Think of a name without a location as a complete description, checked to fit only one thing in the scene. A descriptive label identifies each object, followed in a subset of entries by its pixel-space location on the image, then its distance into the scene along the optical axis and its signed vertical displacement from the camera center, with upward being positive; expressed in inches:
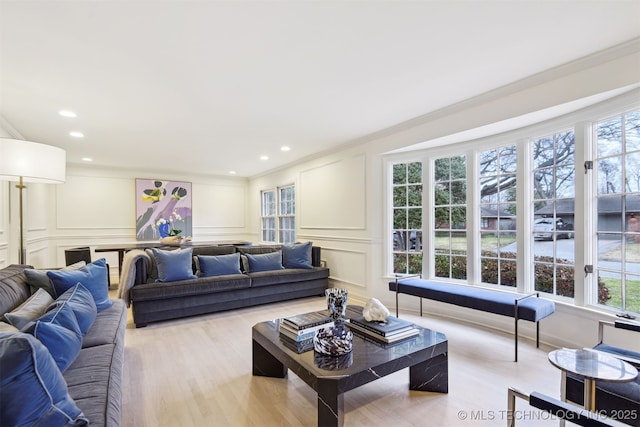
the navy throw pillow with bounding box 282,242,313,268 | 182.4 -26.2
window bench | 97.2 -32.1
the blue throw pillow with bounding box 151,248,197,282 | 142.4 -24.7
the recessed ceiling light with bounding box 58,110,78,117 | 122.3 +42.8
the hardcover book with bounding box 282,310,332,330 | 80.7 -30.4
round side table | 50.9 -28.1
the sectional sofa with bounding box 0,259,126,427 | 35.3 -22.7
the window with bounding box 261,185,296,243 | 243.9 -1.3
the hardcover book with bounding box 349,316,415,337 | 78.4 -31.0
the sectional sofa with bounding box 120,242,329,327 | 135.9 -33.0
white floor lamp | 94.2 +17.8
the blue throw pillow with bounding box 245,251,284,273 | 169.6 -27.9
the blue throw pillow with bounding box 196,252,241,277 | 155.9 -27.1
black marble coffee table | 60.4 -34.3
